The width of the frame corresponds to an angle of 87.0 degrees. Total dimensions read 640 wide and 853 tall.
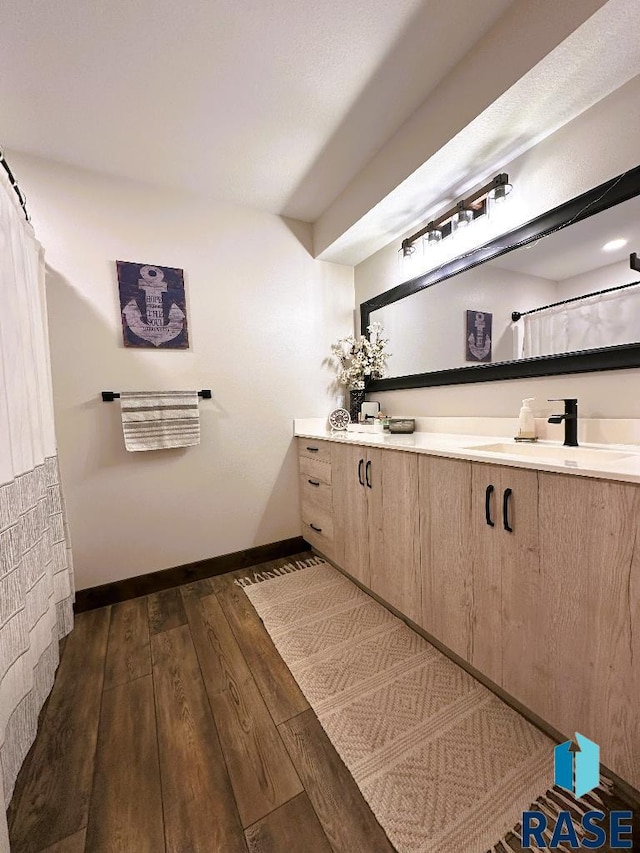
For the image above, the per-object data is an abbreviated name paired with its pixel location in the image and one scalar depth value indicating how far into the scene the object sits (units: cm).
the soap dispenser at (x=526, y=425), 150
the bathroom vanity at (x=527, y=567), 85
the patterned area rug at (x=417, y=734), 87
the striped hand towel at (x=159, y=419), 191
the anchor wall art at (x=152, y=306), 195
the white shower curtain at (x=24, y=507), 97
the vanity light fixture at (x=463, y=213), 151
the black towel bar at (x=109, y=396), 189
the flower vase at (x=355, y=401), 262
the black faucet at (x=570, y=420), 134
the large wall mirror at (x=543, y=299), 126
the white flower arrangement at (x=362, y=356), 246
